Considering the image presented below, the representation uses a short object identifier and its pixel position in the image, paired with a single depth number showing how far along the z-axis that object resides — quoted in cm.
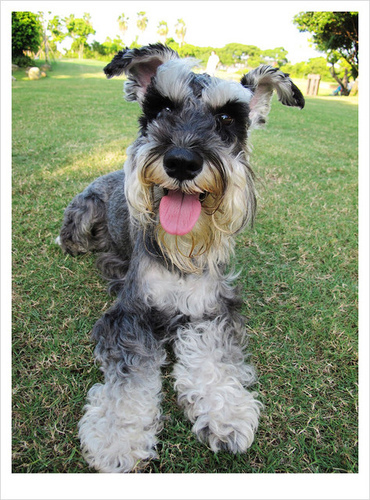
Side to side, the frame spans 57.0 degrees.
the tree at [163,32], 4228
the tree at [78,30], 3228
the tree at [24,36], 2052
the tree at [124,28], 4241
